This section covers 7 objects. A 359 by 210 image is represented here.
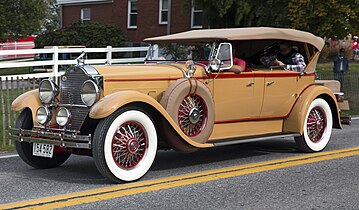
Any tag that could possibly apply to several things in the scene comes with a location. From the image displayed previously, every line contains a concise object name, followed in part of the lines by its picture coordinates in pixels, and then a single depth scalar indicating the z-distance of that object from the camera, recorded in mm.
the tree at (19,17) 32000
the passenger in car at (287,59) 9477
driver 8370
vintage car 7043
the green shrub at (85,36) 31203
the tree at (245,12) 19031
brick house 31406
